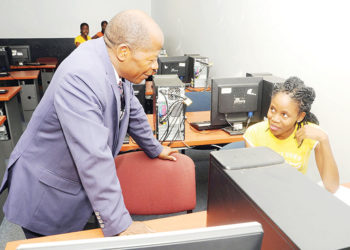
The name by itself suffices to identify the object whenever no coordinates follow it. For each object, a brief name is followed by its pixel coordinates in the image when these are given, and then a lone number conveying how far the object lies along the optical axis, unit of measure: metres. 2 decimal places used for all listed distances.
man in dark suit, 0.93
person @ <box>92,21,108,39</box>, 6.24
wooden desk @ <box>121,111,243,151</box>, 2.05
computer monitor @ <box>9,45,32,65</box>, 4.92
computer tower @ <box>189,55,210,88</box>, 3.57
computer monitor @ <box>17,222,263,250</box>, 0.45
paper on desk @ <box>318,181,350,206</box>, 1.29
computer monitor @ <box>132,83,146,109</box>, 2.72
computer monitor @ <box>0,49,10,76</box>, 4.23
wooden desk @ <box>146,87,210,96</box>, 3.69
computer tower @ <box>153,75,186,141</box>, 1.91
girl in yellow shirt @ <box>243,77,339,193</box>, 1.44
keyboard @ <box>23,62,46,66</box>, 5.33
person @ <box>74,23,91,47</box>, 6.15
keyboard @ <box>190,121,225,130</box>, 2.29
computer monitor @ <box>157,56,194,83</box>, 3.61
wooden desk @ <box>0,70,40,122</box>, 4.34
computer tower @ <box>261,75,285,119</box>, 2.06
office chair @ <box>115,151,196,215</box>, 1.37
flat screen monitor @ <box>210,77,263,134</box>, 2.10
